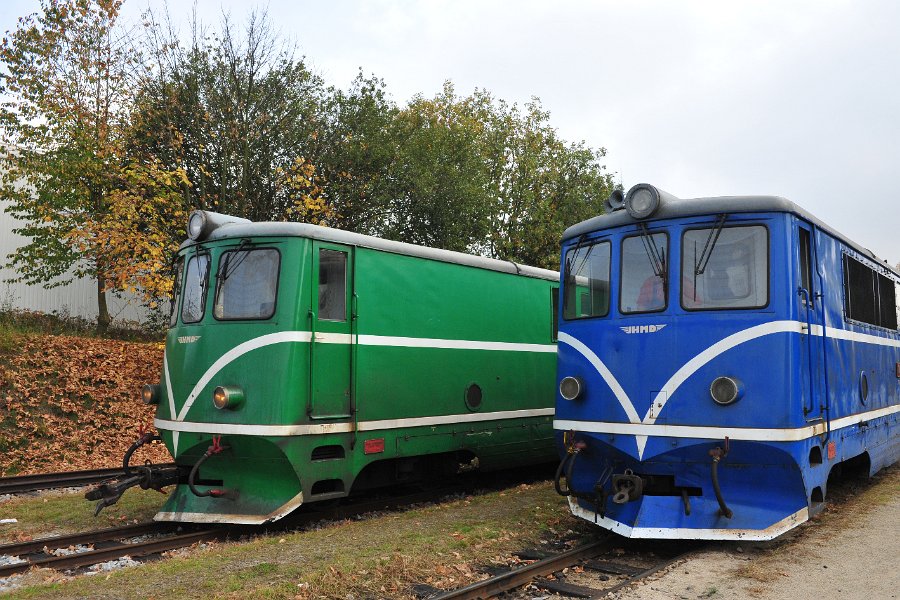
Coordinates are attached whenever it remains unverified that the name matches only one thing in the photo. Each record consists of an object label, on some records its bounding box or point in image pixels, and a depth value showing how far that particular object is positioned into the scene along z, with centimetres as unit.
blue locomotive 685
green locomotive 795
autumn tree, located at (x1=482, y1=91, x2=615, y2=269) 2884
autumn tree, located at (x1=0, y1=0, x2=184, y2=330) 1625
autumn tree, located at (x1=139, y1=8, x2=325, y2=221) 1781
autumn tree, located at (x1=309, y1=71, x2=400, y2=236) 2069
